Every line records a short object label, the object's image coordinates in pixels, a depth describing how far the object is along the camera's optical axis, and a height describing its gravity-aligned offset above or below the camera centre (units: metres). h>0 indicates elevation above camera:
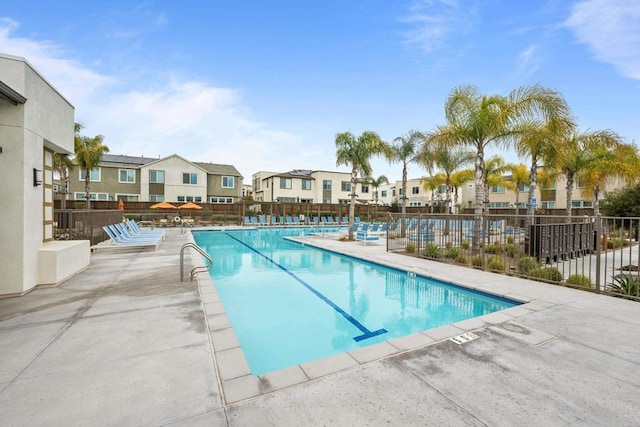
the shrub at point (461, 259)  9.20 -1.57
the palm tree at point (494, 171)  24.56 +3.46
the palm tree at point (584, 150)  13.17 +2.89
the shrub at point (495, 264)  8.18 -1.53
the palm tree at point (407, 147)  19.78 +4.24
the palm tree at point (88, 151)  23.27 +4.48
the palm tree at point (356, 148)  17.12 +3.56
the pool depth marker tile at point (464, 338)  3.76 -1.69
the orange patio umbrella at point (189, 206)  25.00 +0.16
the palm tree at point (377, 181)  36.72 +3.57
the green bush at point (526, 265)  7.60 -1.45
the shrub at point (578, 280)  6.39 -1.57
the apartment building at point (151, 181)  31.28 +3.05
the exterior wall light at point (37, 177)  5.59 +0.58
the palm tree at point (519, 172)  26.16 +3.43
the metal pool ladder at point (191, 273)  6.55 -1.48
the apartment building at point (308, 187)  39.38 +3.05
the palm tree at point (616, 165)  13.60 +2.18
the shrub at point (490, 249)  10.84 -1.48
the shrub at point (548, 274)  7.01 -1.56
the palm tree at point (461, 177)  28.48 +3.28
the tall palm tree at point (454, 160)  20.80 +3.65
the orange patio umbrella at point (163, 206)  24.32 +0.15
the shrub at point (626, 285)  5.65 -1.49
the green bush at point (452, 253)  9.84 -1.45
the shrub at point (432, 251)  10.27 -1.49
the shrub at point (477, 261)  8.73 -1.54
